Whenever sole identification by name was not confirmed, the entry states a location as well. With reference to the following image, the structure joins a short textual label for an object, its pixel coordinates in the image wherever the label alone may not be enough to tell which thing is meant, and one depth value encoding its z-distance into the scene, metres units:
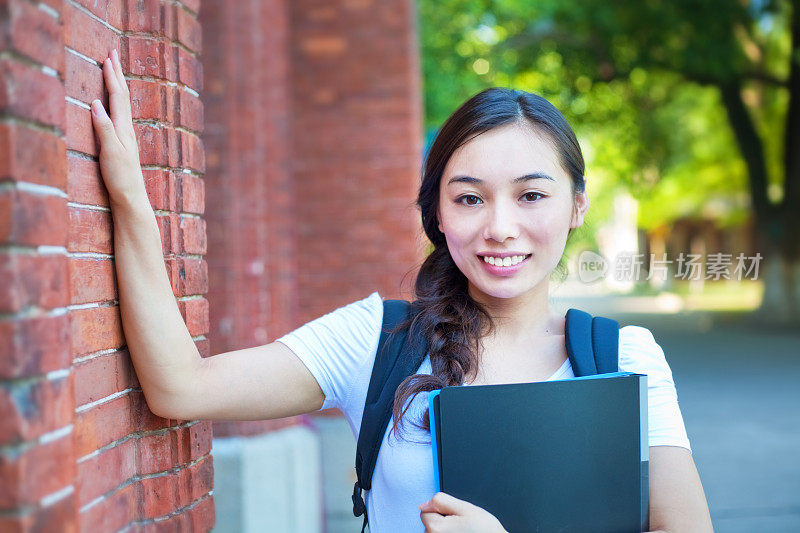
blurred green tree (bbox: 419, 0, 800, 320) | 11.48
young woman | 1.72
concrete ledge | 4.68
